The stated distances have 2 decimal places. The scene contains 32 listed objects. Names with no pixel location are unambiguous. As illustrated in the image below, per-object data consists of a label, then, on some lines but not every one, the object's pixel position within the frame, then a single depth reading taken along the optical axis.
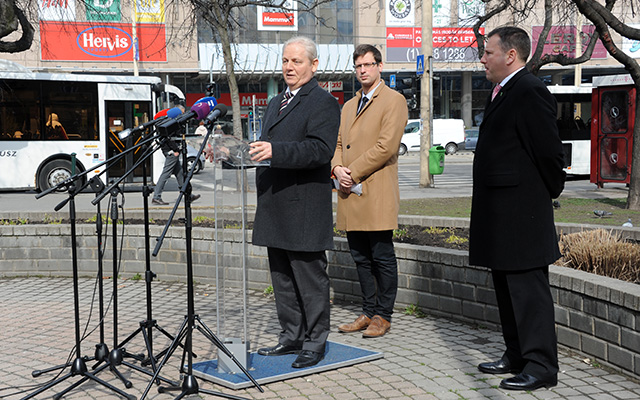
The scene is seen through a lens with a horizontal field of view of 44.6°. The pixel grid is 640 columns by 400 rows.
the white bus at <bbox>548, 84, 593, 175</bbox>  24.17
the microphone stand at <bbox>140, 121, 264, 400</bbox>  4.22
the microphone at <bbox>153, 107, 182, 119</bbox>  4.50
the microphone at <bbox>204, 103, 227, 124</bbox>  4.40
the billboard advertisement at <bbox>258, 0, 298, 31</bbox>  51.44
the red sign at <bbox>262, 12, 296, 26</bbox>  51.41
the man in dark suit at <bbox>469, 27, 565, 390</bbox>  4.50
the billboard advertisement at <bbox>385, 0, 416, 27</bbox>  53.75
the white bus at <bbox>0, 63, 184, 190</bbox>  19.64
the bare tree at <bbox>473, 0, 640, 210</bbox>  11.78
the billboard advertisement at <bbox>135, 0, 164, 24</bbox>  14.90
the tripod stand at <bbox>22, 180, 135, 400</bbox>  4.55
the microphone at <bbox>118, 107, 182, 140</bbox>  4.41
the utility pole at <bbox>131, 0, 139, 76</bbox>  40.88
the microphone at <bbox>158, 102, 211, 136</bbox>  4.34
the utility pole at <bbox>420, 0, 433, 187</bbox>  19.20
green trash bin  20.64
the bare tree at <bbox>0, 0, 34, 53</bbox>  12.02
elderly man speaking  4.96
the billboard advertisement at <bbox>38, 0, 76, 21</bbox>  14.25
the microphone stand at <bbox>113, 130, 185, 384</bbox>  4.74
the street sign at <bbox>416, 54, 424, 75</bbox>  19.78
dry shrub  5.68
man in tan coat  5.78
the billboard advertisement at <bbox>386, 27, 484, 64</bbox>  54.25
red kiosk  19.25
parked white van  42.47
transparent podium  4.84
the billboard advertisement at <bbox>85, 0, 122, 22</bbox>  14.23
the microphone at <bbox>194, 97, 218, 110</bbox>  4.51
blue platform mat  4.74
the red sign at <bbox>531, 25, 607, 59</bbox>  49.91
